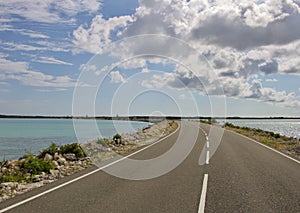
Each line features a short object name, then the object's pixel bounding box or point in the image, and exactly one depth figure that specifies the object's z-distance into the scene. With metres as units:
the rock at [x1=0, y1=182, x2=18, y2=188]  7.05
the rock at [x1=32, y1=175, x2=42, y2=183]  7.81
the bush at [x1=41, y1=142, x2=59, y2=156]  11.73
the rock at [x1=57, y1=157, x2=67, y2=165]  10.42
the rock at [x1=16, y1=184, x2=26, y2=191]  6.90
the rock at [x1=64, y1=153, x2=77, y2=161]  11.36
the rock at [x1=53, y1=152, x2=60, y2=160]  10.92
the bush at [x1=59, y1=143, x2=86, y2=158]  12.02
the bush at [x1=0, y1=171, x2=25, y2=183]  7.76
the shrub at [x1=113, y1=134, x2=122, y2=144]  17.05
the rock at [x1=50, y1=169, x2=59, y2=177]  8.47
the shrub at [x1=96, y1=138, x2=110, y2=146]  15.57
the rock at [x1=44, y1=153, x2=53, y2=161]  10.65
